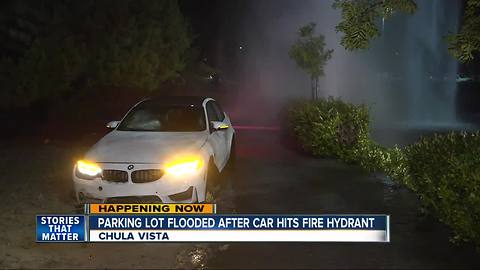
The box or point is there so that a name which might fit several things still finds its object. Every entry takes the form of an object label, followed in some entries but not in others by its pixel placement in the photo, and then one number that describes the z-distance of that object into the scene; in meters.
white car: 6.86
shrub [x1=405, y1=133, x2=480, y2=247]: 5.58
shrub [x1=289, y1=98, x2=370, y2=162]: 12.00
